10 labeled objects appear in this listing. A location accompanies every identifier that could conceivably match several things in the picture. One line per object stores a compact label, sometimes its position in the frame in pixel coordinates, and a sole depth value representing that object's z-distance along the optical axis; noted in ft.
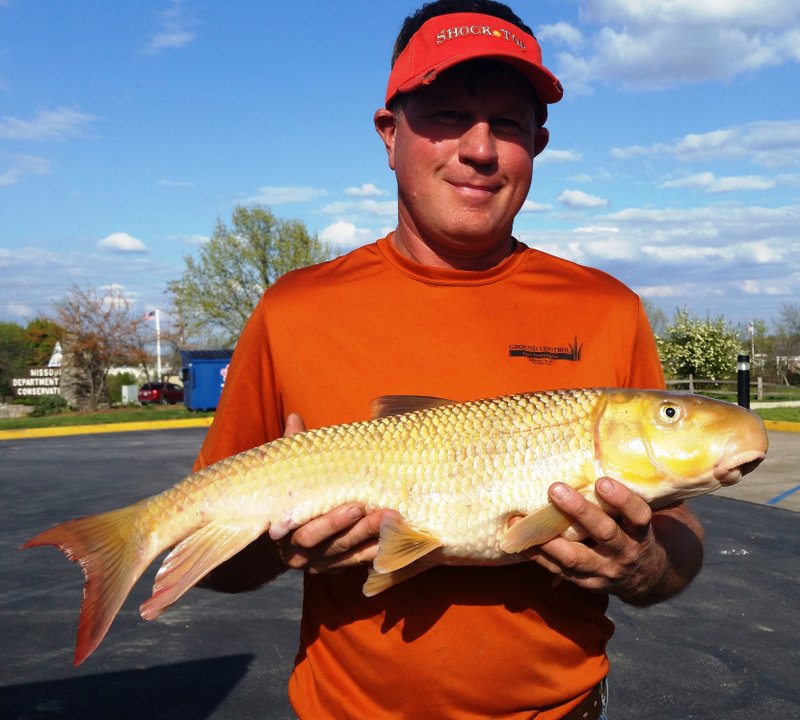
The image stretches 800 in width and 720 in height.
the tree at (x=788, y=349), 123.54
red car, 145.48
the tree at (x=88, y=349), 124.06
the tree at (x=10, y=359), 144.36
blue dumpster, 98.32
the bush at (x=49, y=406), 113.19
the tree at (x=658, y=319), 187.84
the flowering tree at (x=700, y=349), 105.81
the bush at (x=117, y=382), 153.55
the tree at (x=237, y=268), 155.43
